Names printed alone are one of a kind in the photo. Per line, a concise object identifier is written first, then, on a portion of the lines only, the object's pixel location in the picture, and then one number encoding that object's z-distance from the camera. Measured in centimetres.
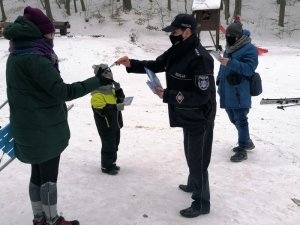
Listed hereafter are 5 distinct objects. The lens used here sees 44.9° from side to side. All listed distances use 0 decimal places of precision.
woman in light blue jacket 479
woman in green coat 268
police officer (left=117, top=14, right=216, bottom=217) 328
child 428
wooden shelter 1656
